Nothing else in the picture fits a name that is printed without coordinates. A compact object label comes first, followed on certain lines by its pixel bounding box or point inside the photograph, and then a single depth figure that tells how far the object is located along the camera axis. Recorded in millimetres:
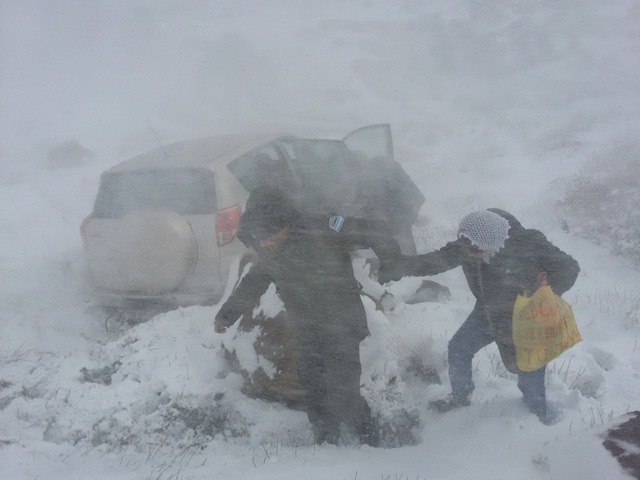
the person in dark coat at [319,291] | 2414
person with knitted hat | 2389
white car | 3537
